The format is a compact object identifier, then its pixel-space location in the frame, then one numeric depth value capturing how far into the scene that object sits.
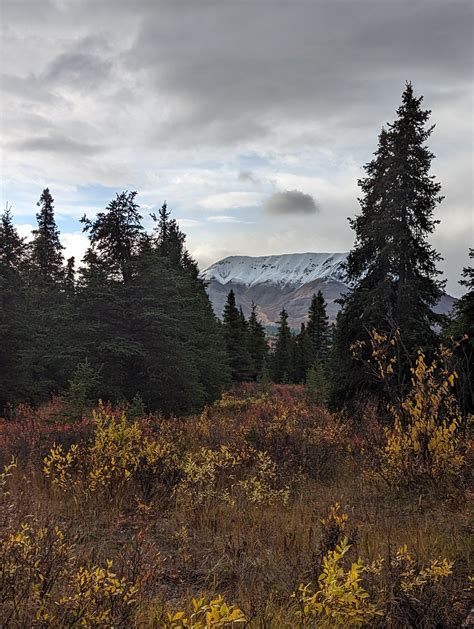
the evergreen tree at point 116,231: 16.78
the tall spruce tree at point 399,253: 14.60
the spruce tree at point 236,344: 36.91
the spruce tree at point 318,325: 54.25
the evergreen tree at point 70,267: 33.77
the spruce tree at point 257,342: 47.38
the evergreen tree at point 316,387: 27.48
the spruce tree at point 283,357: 48.19
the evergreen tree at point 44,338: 15.31
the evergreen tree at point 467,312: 13.77
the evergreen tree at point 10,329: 15.20
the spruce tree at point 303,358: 50.03
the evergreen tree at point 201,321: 22.41
